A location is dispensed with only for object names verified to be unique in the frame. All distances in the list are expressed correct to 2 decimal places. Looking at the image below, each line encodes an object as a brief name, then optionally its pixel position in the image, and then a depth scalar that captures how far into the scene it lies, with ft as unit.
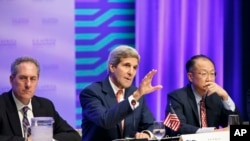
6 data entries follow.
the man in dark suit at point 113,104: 23.93
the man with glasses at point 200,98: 26.84
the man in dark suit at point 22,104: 22.38
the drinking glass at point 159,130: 19.51
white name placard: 18.16
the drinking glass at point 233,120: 21.34
